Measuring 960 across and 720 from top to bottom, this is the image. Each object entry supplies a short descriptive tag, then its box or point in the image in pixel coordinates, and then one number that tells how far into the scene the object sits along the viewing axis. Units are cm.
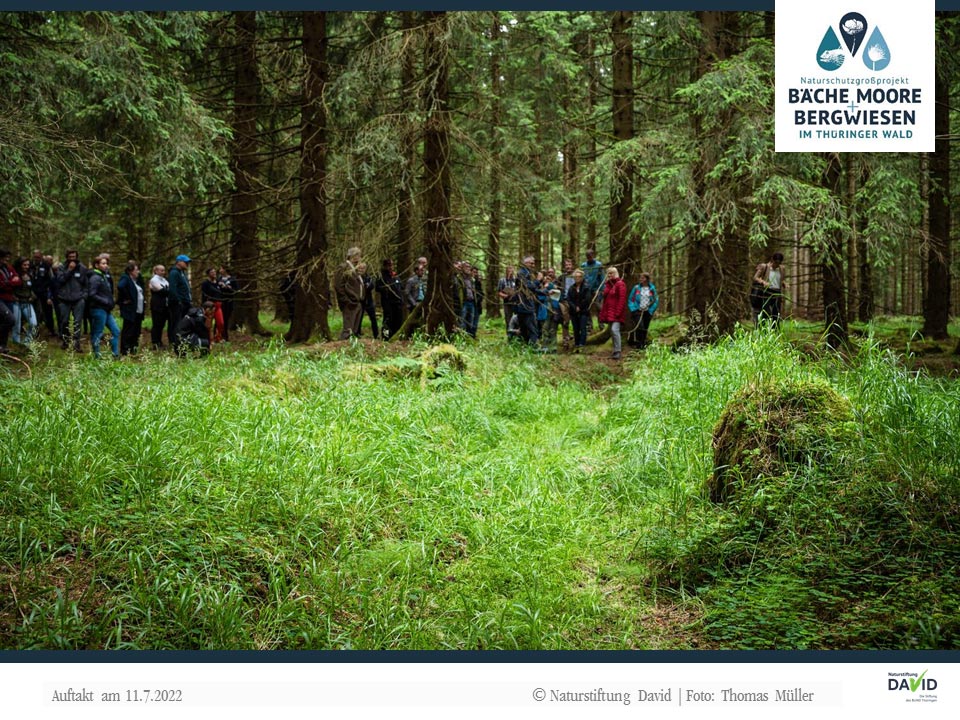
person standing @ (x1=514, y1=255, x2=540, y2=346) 1384
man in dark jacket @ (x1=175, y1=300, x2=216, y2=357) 1139
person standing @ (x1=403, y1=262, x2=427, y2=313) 1415
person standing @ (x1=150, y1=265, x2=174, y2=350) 1302
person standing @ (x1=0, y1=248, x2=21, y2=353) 1119
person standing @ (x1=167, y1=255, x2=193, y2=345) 1266
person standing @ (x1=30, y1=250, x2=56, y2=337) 1478
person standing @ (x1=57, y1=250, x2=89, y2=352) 1220
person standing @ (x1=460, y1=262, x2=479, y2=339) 1350
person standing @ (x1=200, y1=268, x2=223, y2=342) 1417
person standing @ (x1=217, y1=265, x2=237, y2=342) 1462
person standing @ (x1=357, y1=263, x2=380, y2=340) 1453
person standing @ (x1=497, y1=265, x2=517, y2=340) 1400
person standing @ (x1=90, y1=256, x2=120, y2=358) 1187
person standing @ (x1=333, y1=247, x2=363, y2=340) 1262
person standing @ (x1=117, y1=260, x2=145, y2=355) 1299
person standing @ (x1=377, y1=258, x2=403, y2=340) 1394
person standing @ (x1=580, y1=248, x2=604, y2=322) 1459
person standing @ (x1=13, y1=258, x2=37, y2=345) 1300
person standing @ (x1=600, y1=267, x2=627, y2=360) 1335
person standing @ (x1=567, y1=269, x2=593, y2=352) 1459
